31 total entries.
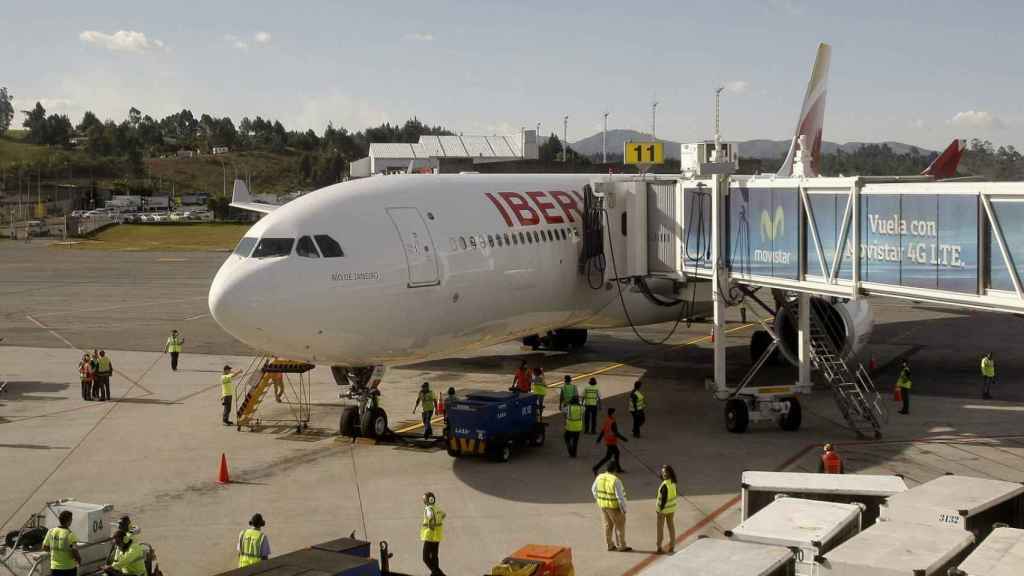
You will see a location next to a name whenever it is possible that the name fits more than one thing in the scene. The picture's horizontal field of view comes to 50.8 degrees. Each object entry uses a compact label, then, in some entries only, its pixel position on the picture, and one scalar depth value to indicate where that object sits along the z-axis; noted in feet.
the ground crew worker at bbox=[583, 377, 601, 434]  79.51
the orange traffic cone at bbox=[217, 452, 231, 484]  66.44
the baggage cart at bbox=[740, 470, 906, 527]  49.73
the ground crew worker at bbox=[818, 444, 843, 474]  60.64
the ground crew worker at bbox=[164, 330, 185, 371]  108.58
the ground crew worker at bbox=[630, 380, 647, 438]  77.46
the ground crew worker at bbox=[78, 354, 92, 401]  93.81
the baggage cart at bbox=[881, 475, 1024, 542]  44.52
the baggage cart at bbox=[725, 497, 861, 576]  41.19
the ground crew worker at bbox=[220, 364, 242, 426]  83.71
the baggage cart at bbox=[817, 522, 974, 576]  37.83
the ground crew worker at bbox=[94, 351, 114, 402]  93.25
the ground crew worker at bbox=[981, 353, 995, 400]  91.40
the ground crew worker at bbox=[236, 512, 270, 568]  46.47
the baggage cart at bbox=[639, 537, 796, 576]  37.83
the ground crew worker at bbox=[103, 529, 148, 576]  44.83
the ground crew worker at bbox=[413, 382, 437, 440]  76.54
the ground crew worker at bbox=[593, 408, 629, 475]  67.26
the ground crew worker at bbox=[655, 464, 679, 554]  52.90
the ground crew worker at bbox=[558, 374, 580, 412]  77.58
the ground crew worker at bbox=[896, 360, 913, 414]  84.61
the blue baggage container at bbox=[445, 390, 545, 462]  70.28
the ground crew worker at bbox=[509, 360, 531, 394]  85.57
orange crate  45.05
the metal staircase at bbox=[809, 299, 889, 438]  77.92
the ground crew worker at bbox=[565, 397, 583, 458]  70.95
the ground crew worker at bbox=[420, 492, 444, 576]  50.46
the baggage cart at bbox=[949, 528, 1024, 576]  36.96
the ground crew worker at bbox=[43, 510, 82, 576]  46.91
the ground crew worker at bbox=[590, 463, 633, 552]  52.60
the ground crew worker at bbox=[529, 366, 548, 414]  83.20
